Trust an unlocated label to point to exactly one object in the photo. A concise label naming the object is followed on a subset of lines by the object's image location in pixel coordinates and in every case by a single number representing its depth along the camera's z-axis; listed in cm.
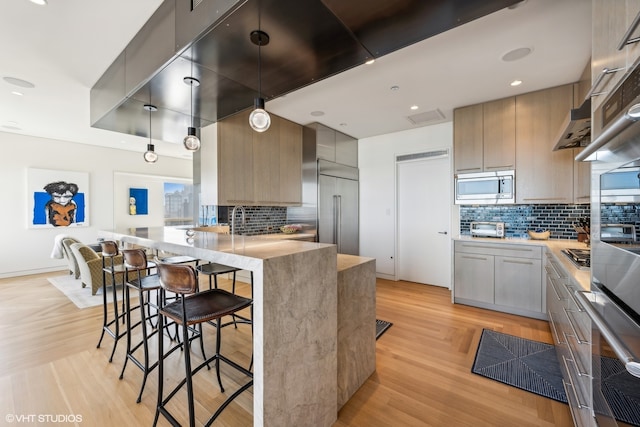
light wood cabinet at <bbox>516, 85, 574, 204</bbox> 325
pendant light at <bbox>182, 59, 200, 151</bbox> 300
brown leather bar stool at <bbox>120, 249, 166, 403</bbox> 197
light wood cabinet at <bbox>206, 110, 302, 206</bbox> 399
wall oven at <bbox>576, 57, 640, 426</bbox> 85
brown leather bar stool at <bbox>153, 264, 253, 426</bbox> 142
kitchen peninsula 133
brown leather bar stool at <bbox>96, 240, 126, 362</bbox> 242
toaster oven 375
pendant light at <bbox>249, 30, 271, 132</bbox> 216
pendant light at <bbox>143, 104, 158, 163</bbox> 348
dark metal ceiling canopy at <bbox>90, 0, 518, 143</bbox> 165
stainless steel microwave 358
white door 462
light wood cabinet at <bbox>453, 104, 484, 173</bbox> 377
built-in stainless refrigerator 479
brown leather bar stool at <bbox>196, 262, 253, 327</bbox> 247
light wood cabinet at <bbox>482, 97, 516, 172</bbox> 354
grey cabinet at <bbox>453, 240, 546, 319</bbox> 321
